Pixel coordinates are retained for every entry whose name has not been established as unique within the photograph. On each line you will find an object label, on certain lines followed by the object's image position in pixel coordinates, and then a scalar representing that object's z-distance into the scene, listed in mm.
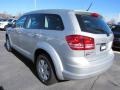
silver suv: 1934
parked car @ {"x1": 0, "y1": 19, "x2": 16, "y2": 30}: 10551
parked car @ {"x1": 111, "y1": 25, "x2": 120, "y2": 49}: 4843
